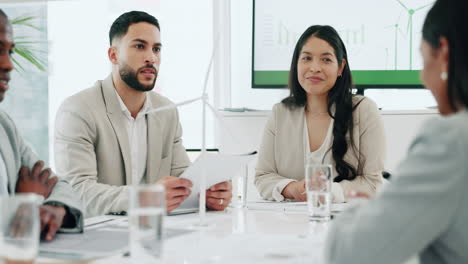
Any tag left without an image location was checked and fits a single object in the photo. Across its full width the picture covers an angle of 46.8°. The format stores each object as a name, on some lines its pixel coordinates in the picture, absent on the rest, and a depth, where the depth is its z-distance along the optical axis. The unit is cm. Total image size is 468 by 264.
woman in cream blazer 273
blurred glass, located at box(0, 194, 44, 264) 102
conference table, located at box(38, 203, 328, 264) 118
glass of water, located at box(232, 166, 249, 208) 211
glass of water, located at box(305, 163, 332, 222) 176
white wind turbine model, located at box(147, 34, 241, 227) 168
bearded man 205
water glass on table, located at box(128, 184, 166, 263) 105
